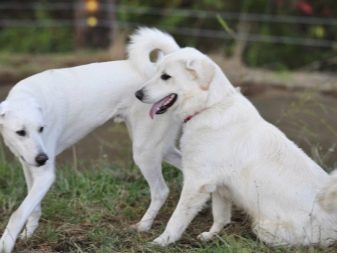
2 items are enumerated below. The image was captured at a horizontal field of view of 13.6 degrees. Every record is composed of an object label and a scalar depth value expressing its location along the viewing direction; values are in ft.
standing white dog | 27.22
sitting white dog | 26.15
